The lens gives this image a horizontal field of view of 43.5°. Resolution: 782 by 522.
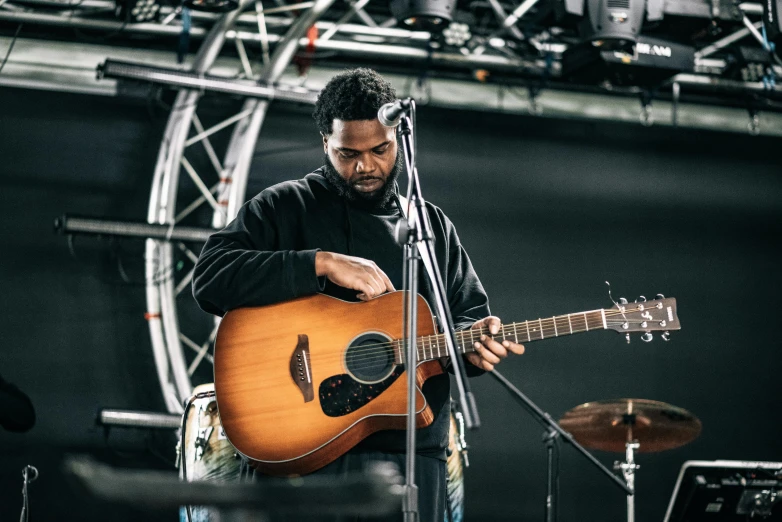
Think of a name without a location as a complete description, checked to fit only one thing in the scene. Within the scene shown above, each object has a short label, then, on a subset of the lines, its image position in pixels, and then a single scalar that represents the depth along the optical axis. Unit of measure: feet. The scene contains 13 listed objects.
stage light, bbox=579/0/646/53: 21.47
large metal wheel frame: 22.40
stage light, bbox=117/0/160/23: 23.16
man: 10.23
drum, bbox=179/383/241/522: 13.05
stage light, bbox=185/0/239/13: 20.29
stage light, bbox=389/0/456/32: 21.18
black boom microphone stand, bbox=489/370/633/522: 11.95
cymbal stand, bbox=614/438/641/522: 18.19
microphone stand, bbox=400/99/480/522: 7.86
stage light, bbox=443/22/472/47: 23.91
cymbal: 17.33
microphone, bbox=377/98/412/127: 9.08
